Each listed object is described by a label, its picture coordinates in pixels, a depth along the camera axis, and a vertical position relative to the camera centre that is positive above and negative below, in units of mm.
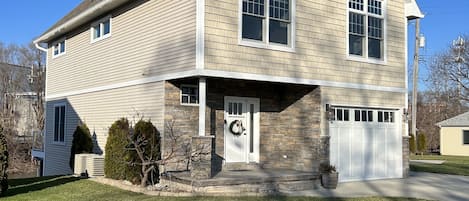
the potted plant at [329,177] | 11961 -1239
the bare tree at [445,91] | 44156 +3502
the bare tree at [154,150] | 11383 -594
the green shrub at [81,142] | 15057 -533
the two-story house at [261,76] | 11188 +1255
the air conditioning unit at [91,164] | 13367 -1102
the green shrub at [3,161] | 10133 -764
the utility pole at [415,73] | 31141 +3444
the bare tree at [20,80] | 37469 +3575
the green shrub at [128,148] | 11648 -567
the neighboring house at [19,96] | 37625 +2251
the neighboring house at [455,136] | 35188 -659
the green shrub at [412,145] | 31828 -1215
